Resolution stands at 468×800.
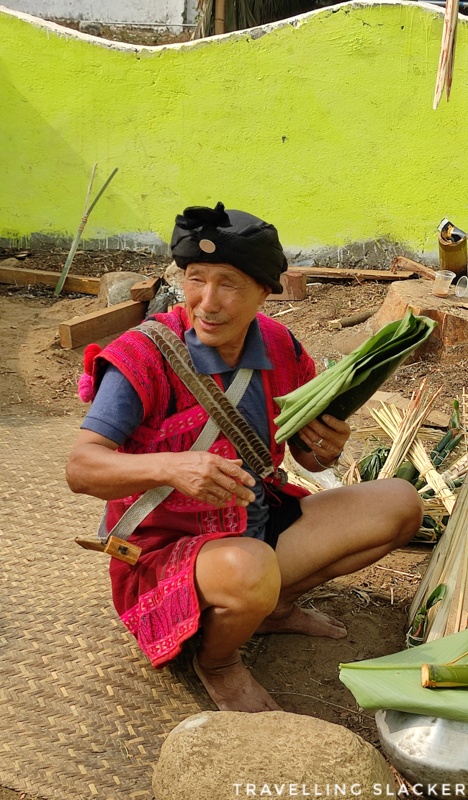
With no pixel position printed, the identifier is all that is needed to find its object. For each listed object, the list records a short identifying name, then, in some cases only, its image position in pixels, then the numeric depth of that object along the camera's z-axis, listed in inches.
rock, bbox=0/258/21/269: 292.2
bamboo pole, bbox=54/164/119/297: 278.7
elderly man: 94.8
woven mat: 93.4
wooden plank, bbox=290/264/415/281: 272.5
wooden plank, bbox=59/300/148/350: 240.1
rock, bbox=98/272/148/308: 264.7
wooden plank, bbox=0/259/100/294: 281.1
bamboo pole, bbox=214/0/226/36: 325.1
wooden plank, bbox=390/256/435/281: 260.4
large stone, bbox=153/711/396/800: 80.7
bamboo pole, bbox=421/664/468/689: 88.2
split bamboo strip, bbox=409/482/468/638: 108.3
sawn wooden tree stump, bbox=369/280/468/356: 223.5
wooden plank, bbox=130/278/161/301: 254.2
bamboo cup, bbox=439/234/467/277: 251.4
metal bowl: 85.0
